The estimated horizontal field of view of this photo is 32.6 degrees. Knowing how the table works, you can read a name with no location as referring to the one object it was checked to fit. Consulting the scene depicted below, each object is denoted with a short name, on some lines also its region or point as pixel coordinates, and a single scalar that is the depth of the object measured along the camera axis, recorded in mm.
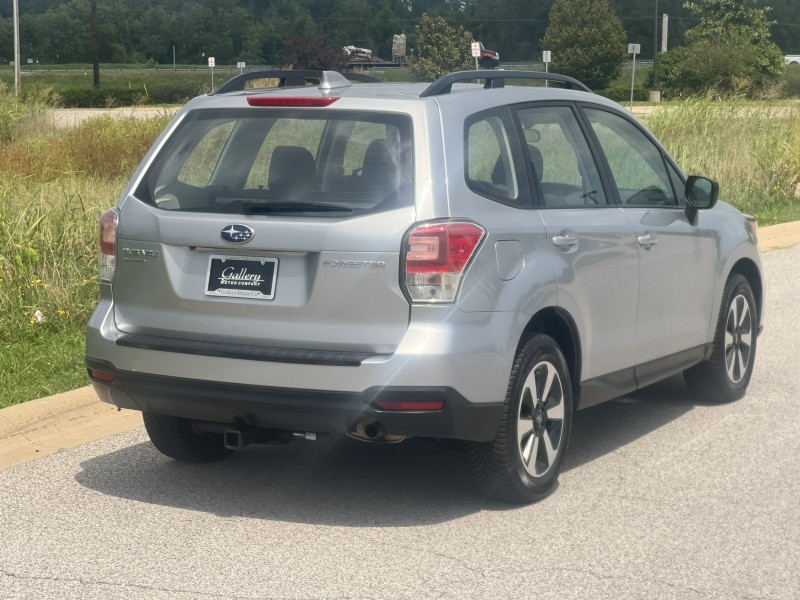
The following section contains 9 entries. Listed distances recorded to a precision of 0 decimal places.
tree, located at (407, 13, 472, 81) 87250
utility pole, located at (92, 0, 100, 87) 75812
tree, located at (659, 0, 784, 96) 54469
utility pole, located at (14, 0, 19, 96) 48056
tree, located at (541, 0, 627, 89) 101062
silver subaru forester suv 5266
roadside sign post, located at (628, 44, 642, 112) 68900
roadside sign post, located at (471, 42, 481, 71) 41394
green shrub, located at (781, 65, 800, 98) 72562
